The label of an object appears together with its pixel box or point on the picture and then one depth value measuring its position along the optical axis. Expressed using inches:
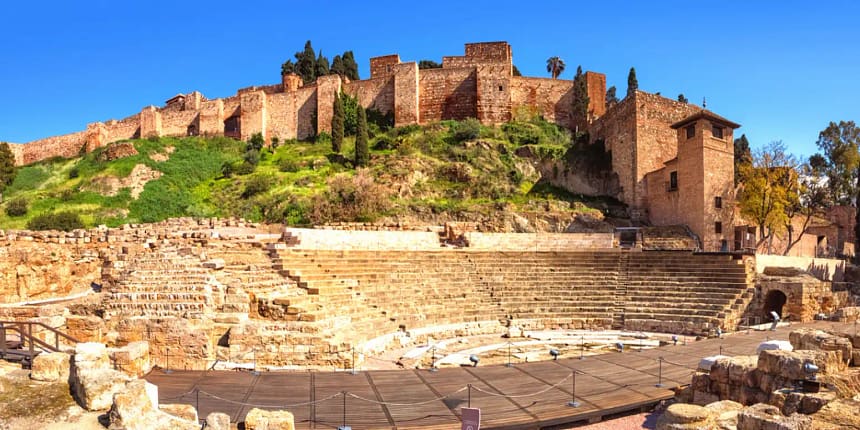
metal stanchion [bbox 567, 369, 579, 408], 289.9
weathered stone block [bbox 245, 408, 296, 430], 216.5
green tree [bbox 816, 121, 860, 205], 1158.5
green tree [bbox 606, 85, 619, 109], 2188.7
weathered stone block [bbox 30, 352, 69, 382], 239.5
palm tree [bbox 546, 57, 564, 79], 2074.4
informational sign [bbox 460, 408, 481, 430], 220.4
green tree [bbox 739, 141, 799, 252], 920.9
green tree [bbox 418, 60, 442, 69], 2199.7
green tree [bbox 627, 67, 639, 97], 1667.1
